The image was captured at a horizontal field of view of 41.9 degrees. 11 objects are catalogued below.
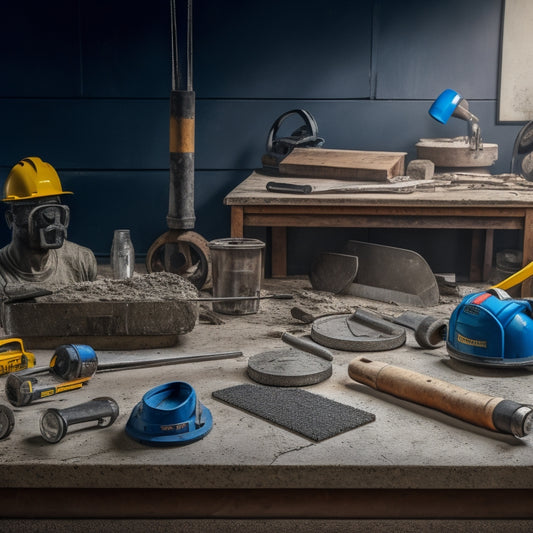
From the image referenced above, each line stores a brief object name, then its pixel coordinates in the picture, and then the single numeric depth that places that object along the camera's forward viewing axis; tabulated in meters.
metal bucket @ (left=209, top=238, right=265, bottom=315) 3.00
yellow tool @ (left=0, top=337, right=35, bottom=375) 2.21
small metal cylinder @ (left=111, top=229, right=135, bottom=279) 3.73
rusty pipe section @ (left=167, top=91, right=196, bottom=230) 3.51
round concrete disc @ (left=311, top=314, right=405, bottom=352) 2.54
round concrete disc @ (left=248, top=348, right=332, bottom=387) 2.15
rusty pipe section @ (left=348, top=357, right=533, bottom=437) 1.71
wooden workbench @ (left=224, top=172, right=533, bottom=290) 3.44
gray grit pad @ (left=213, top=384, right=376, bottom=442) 1.82
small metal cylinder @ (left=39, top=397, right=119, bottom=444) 1.72
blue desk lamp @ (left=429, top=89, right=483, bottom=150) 4.07
